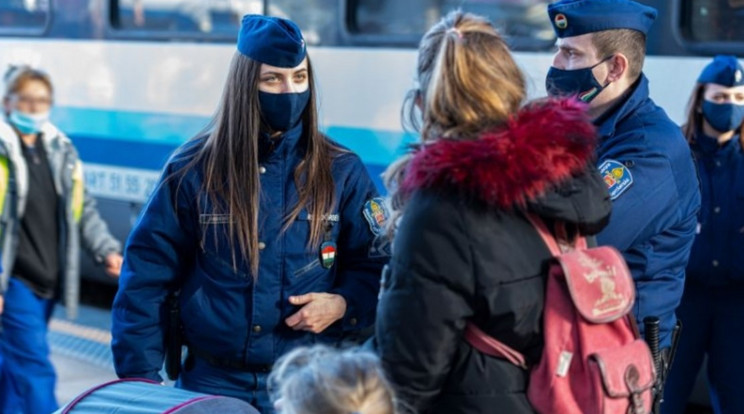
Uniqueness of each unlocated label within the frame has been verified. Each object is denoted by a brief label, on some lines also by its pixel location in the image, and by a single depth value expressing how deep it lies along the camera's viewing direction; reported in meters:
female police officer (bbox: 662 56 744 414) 7.60
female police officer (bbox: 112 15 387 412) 5.31
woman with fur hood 3.97
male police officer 4.98
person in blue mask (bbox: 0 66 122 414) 8.54
